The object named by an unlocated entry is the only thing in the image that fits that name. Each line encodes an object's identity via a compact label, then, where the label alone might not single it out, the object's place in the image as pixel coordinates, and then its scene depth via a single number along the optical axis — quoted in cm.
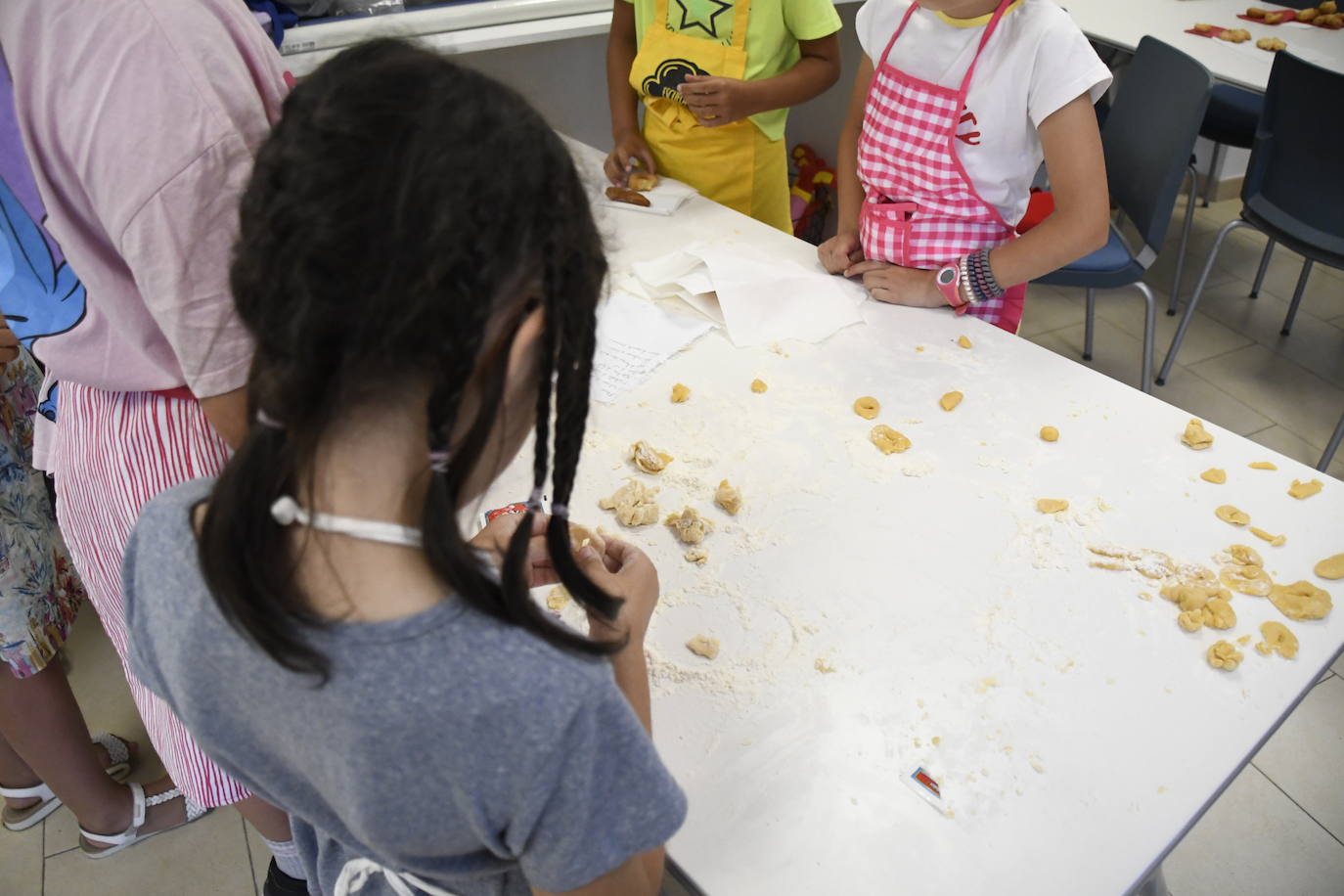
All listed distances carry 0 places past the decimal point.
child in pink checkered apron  123
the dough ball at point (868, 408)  119
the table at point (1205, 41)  246
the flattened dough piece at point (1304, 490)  104
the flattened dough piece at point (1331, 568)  93
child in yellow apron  168
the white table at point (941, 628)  73
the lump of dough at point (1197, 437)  111
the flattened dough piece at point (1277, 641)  86
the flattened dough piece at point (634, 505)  103
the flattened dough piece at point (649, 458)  110
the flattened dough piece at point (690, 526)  100
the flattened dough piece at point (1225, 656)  84
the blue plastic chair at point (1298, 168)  202
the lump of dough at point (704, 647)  88
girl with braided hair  45
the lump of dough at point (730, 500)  104
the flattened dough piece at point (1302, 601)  89
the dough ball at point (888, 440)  112
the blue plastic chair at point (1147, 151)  186
